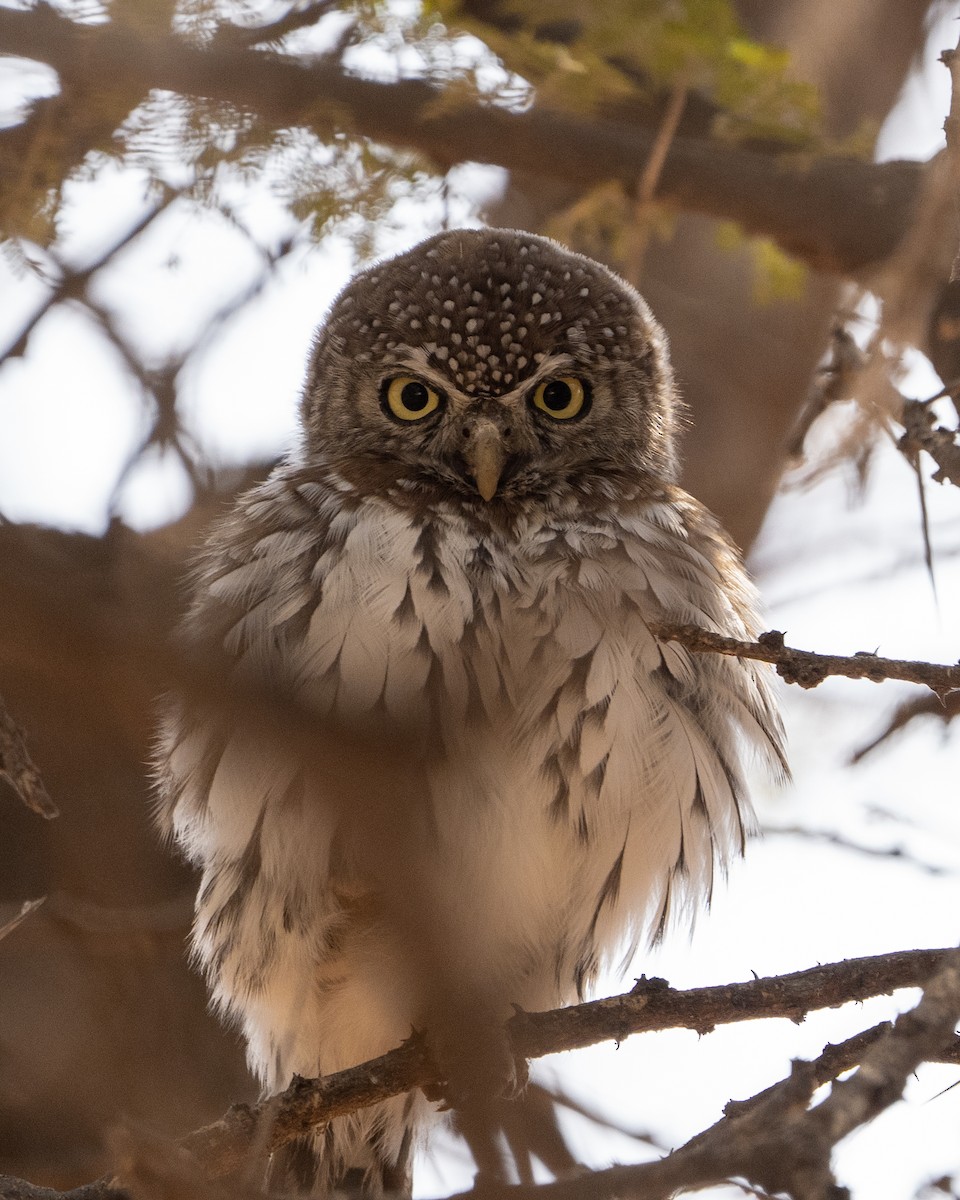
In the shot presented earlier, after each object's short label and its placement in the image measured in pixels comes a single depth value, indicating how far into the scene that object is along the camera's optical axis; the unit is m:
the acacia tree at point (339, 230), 4.68
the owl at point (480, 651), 5.43
